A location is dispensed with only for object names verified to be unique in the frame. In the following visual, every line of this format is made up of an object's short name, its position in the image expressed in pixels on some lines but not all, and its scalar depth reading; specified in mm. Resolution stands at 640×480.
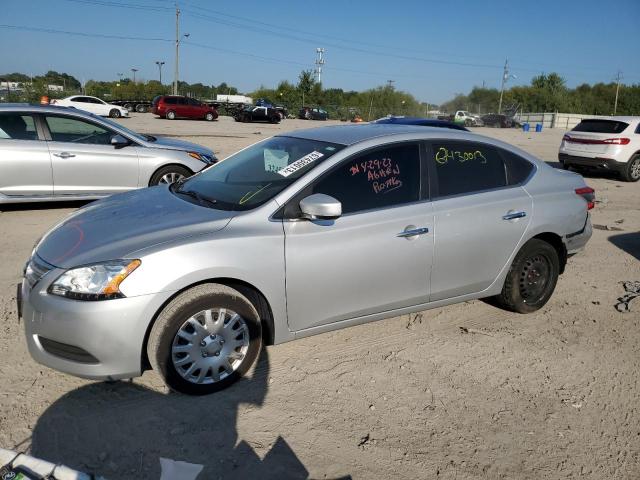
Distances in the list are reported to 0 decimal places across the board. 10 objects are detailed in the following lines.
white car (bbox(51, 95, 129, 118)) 33125
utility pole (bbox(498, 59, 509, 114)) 79850
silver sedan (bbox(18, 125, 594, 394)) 2961
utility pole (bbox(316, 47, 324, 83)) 88500
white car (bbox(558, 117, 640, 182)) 12883
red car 36594
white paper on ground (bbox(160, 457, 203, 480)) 2533
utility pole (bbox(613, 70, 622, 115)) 79494
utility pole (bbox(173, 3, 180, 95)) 55369
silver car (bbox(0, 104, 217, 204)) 7070
